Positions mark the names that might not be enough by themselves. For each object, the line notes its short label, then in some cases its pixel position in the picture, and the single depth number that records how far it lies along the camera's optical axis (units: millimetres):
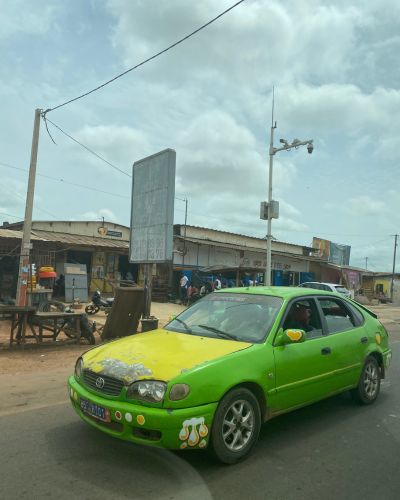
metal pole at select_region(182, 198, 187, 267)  25906
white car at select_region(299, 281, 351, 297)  24328
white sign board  11219
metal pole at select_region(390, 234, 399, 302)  62375
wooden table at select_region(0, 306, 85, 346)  8914
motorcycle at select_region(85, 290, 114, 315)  15617
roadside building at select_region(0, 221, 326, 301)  18766
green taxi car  3574
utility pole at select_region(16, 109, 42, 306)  14051
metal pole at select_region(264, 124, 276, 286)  19562
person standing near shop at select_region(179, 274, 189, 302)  23931
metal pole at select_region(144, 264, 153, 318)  10888
